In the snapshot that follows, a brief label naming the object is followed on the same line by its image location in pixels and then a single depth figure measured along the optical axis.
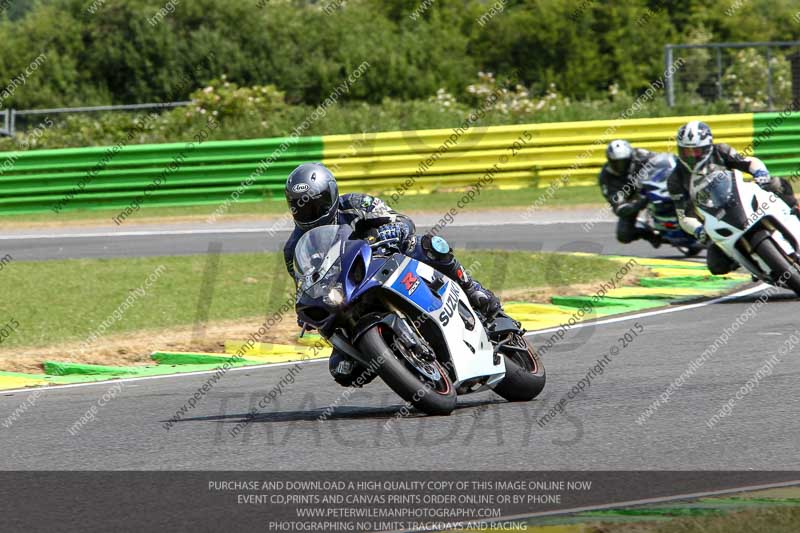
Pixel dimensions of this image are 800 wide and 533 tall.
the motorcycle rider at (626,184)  16.16
